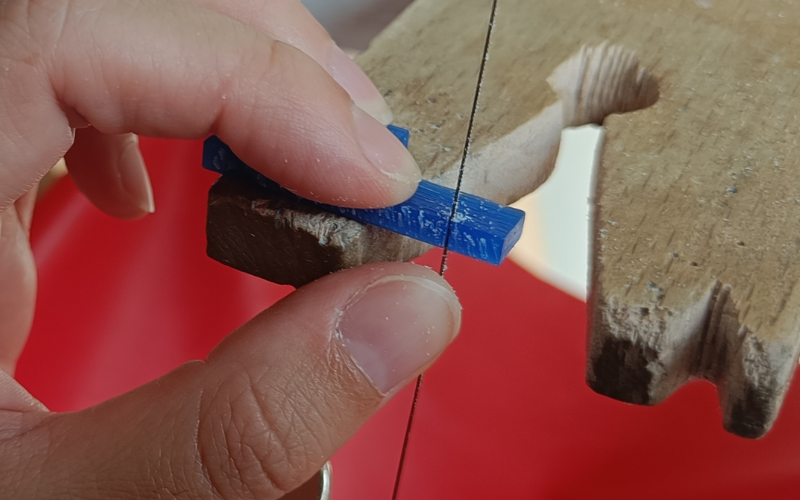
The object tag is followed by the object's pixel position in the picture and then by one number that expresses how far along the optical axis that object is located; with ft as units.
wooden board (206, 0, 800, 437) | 0.26
